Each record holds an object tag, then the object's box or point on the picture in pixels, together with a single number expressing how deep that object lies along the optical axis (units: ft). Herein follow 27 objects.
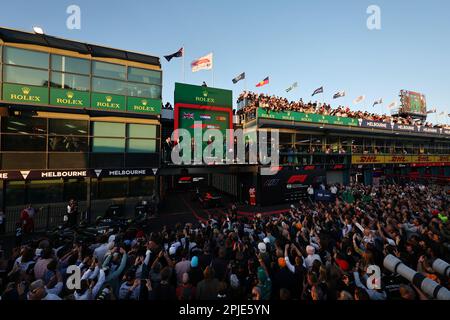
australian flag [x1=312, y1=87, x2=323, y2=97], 80.91
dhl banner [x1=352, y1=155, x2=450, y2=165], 87.71
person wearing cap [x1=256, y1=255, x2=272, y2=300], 13.93
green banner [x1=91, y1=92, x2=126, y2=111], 46.06
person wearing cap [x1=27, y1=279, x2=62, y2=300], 11.31
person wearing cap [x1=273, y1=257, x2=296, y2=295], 14.39
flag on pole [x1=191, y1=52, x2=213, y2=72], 61.18
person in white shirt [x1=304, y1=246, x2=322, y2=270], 17.46
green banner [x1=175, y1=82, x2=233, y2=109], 63.67
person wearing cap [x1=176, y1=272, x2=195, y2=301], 12.97
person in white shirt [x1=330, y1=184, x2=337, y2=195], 58.61
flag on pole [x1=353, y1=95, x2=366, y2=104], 93.96
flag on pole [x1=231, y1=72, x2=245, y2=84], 70.60
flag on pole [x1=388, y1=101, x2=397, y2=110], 114.67
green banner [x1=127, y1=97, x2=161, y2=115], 49.32
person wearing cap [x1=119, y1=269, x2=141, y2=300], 13.48
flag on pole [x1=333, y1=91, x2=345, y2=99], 85.97
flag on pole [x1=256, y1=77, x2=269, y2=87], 72.51
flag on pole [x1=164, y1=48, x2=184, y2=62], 55.40
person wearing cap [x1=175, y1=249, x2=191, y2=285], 15.88
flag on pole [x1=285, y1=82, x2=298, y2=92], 81.62
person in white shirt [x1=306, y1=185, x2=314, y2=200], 63.46
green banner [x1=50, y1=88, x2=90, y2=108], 42.79
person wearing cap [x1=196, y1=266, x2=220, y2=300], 13.20
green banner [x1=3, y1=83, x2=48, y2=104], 39.14
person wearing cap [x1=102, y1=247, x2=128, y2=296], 15.88
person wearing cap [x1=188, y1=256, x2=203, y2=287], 15.21
